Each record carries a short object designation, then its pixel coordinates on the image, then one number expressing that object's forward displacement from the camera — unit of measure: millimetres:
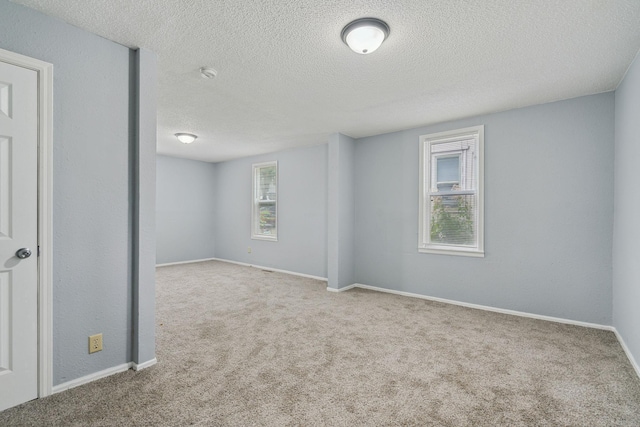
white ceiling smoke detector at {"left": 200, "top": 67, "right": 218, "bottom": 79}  2680
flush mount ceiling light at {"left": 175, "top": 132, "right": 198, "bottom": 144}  4824
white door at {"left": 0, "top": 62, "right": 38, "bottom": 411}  1810
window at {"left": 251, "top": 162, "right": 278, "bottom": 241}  6340
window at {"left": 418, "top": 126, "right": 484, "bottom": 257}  3898
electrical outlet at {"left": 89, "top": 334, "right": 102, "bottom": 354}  2135
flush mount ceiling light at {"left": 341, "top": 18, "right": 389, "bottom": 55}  2002
